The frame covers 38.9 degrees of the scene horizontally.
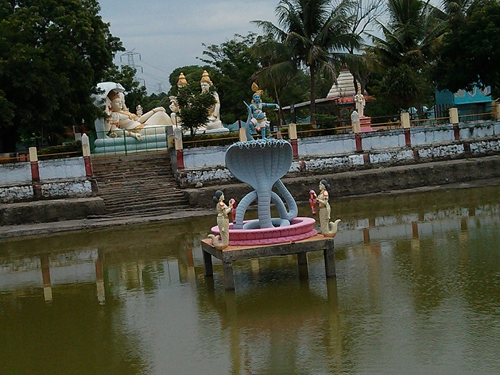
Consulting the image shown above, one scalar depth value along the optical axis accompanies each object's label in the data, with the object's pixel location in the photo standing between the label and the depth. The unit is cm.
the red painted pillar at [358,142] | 2583
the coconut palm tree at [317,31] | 2869
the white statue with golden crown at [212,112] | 3003
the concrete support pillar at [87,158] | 2366
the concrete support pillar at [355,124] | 2577
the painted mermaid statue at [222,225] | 1059
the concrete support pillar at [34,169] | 2328
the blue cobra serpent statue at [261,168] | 1155
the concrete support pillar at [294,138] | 2519
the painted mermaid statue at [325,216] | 1084
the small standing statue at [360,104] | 2947
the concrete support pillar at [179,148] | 2434
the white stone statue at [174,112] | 3021
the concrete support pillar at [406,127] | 2608
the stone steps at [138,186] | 2194
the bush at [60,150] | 2498
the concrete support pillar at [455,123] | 2656
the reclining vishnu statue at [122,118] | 2890
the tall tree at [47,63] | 2425
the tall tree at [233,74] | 4138
